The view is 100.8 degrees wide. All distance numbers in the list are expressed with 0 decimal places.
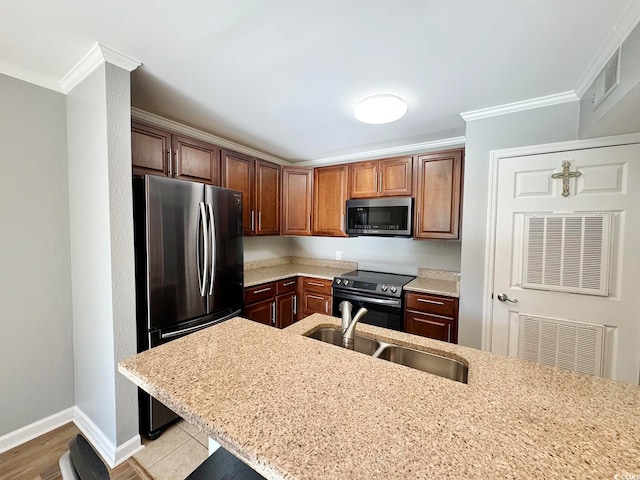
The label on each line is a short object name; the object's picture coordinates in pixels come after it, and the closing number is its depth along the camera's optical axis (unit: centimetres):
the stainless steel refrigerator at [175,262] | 173
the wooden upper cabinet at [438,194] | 255
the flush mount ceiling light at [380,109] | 187
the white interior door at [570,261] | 174
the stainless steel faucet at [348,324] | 126
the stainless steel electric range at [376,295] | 264
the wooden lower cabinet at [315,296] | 313
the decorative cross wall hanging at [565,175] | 185
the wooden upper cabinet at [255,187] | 276
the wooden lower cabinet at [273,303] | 274
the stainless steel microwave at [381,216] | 278
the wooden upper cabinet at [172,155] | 201
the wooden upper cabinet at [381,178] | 283
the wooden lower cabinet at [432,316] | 240
